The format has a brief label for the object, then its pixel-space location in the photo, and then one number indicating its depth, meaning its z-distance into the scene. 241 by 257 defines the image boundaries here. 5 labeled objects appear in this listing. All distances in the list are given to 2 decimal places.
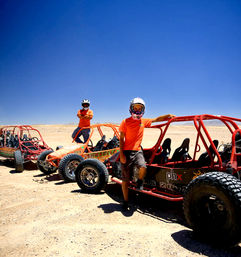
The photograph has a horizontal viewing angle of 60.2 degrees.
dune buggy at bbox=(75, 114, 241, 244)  2.36
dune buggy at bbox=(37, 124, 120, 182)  5.50
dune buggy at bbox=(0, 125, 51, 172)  7.25
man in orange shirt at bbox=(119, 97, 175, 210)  3.60
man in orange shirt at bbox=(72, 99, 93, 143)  7.55
